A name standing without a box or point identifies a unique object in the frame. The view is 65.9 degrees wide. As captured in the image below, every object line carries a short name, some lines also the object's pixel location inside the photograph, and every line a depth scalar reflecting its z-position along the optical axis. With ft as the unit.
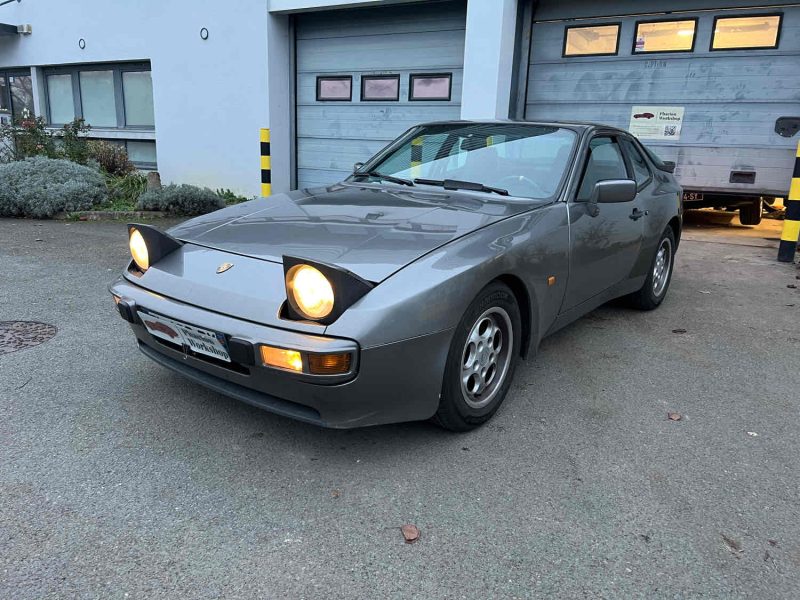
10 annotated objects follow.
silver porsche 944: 7.18
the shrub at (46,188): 26.16
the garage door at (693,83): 23.21
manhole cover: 11.68
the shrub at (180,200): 27.37
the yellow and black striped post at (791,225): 20.63
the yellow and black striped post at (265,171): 28.12
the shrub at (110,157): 37.52
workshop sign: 24.99
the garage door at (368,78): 27.94
